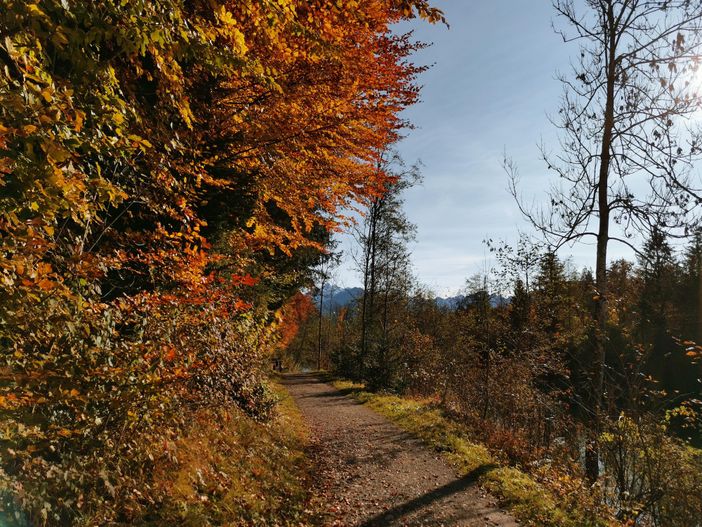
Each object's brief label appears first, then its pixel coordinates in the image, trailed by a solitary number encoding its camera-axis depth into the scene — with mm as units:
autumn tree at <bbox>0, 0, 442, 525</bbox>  2424
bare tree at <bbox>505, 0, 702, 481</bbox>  7102
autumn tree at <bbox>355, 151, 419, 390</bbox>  19188
